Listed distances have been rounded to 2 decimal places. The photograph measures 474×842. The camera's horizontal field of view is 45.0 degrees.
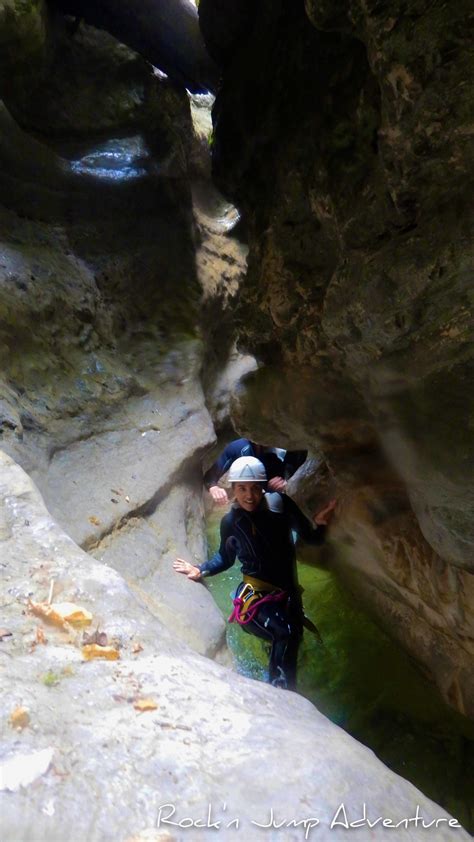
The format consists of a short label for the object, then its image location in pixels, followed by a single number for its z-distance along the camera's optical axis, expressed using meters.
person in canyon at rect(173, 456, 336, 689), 3.69
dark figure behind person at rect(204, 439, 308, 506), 5.29
